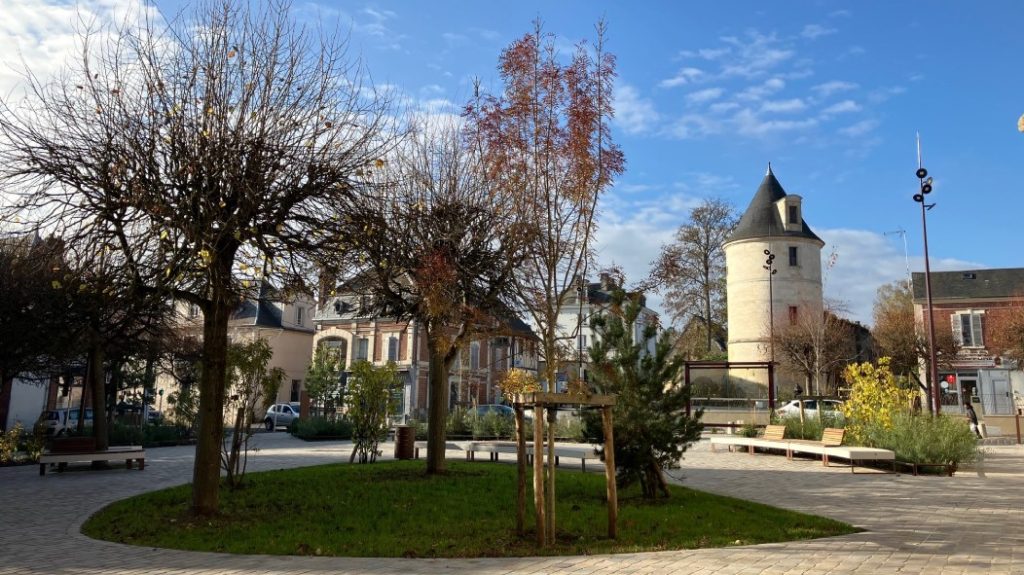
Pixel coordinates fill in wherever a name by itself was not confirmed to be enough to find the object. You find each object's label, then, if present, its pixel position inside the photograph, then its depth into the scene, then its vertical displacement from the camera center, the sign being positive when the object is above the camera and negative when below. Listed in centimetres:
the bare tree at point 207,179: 868 +248
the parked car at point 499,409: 3225 -105
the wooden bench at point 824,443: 1686 -130
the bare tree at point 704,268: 4897 +810
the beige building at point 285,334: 5069 +366
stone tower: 4806 +743
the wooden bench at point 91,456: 1559 -150
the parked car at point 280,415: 3953 -157
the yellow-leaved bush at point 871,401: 1709 -31
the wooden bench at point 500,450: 1555 -139
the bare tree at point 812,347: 4209 +235
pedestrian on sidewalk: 2668 -109
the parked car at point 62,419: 3045 -140
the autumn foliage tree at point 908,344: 4147 +246
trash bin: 1811 -134
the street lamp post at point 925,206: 2351 +580
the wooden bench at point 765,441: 1910 -141
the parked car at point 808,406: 2510 -79
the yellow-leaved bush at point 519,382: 1134 +8
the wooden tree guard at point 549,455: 748 -71
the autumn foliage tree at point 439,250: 1039 +209
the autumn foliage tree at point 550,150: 924 +297
